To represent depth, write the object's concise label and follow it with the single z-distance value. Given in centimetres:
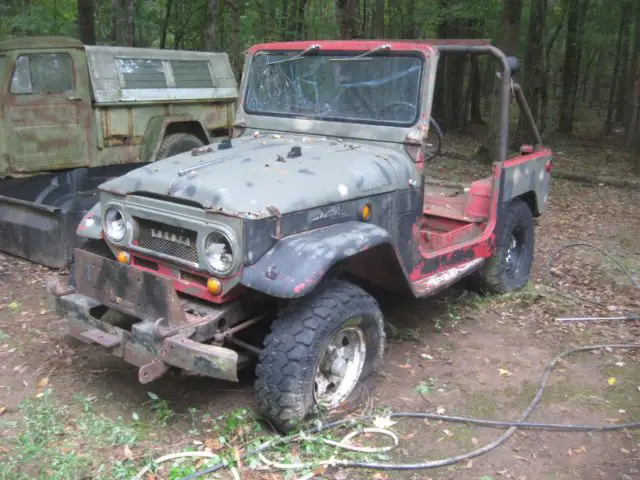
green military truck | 644
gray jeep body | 335
